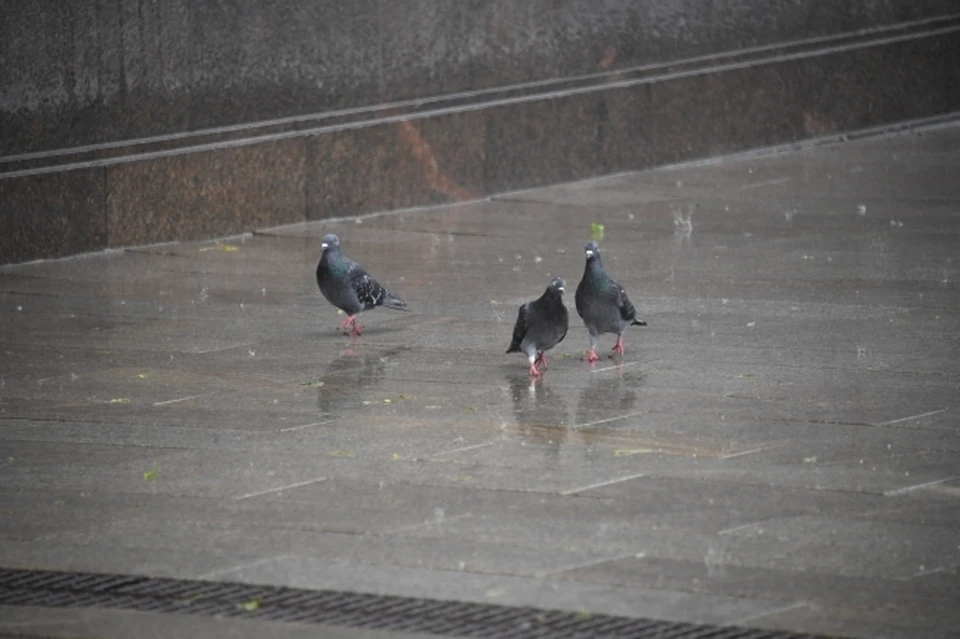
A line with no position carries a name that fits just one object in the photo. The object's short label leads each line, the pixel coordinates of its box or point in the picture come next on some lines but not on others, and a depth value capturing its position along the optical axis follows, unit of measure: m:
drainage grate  11.86
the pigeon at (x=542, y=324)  19.66
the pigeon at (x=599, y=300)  20.20
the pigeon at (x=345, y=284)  22.11
